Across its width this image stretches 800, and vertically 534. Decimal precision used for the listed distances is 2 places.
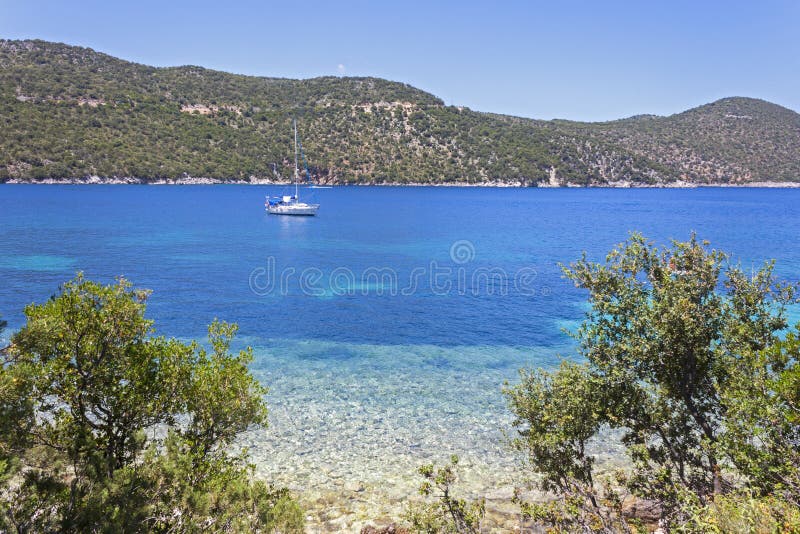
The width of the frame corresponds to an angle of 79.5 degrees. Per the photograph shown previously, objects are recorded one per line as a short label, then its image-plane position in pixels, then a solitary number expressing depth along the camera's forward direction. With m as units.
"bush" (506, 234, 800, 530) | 9.13
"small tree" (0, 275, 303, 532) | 7.01
